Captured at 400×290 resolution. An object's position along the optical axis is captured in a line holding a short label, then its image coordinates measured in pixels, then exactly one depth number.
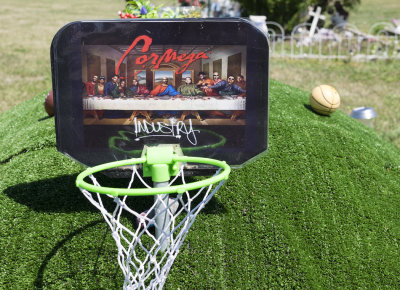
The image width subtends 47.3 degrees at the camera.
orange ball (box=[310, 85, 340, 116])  6.83
